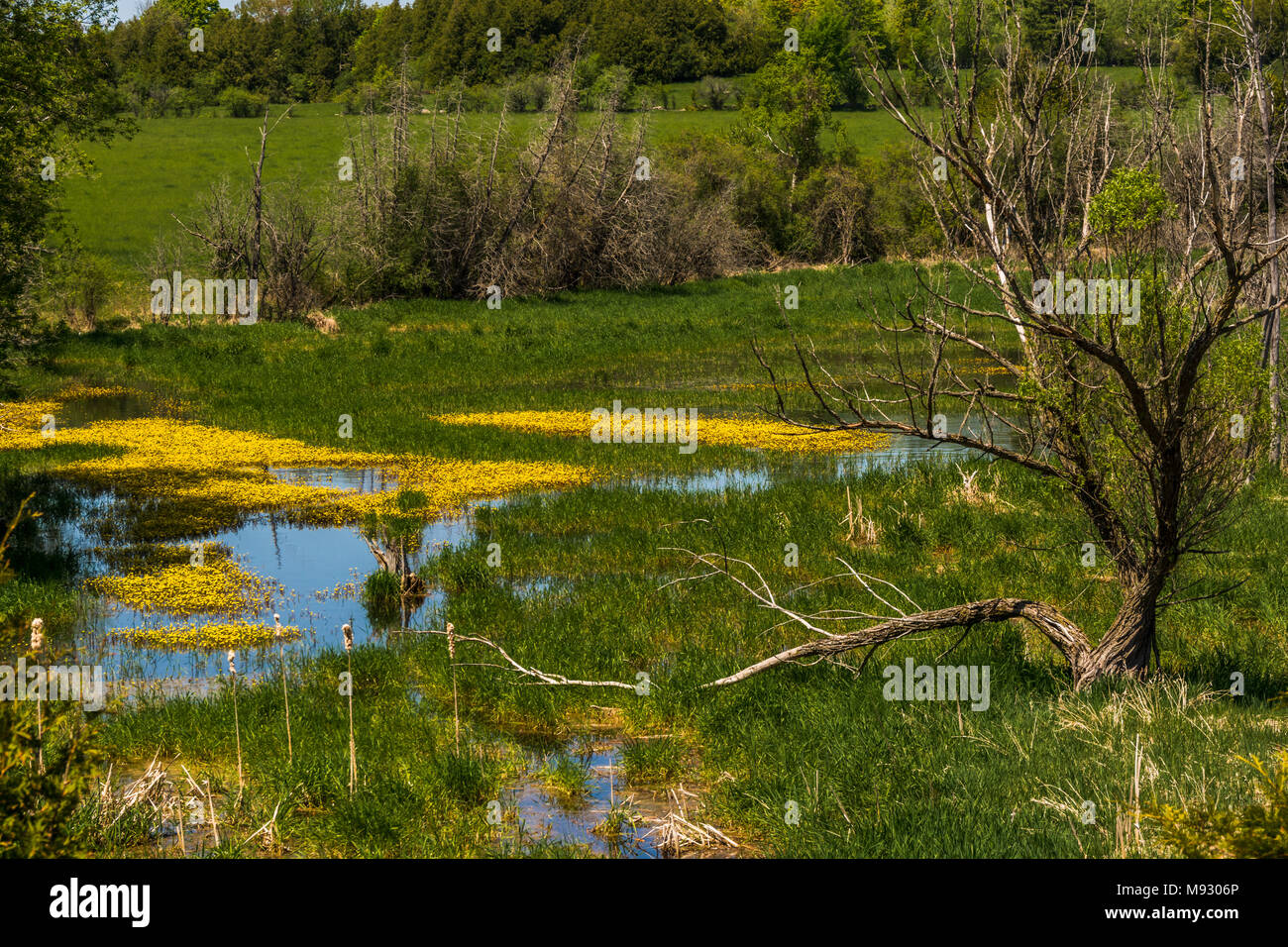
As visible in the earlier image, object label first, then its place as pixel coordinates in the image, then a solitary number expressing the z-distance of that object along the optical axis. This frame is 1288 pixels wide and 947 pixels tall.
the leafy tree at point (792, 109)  64.31
